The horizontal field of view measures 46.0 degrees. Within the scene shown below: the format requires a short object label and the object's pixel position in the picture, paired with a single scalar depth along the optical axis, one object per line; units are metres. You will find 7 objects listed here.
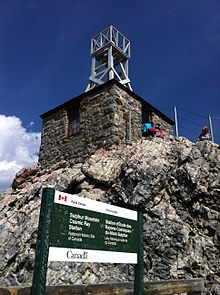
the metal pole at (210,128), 13.39
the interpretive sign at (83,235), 3.17
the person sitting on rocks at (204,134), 13.08
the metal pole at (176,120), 14.45
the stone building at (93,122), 13.23
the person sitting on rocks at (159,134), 13.76
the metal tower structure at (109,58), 16.89
